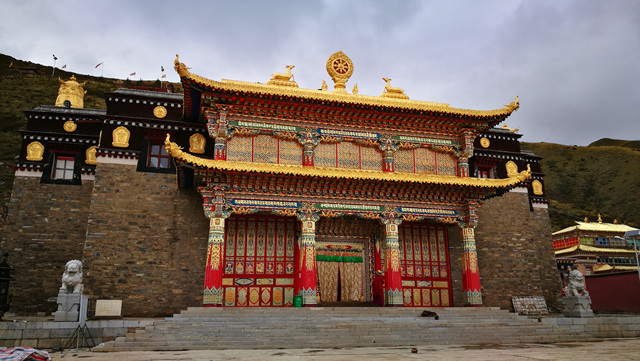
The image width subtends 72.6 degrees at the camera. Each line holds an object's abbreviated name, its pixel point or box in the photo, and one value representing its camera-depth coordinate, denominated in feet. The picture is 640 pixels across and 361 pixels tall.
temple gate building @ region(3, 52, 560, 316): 55.93
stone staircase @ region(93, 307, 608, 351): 39.52
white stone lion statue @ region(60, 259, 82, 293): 43.75
